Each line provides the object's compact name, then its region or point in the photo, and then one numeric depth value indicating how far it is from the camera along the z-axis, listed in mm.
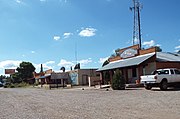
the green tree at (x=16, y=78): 63228
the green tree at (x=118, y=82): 18499
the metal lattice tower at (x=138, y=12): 30464
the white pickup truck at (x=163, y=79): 15381
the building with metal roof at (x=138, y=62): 20396
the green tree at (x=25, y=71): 65775
